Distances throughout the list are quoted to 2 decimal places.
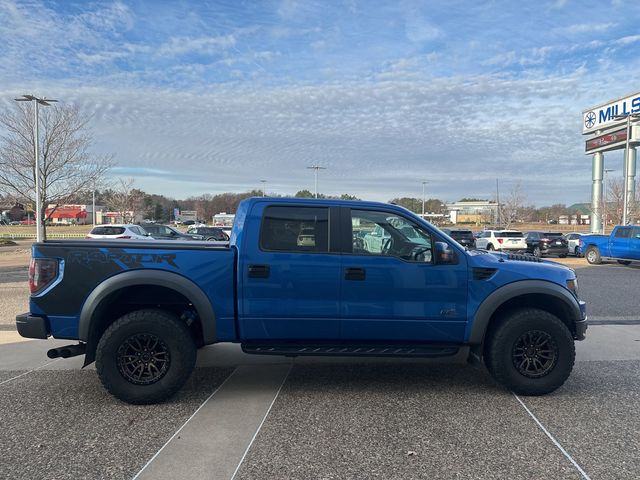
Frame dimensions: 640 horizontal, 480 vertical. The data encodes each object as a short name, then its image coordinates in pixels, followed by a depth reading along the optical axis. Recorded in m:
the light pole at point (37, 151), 19.88
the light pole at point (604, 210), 40.03
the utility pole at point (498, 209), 56.46
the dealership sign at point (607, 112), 34.83
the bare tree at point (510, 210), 59.66
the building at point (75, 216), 98.06
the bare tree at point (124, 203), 51.12
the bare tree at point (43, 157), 22.05
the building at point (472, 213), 72.00
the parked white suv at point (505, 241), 26.47
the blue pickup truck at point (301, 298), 4.32
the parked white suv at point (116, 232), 21.97
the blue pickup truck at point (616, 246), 17.72
